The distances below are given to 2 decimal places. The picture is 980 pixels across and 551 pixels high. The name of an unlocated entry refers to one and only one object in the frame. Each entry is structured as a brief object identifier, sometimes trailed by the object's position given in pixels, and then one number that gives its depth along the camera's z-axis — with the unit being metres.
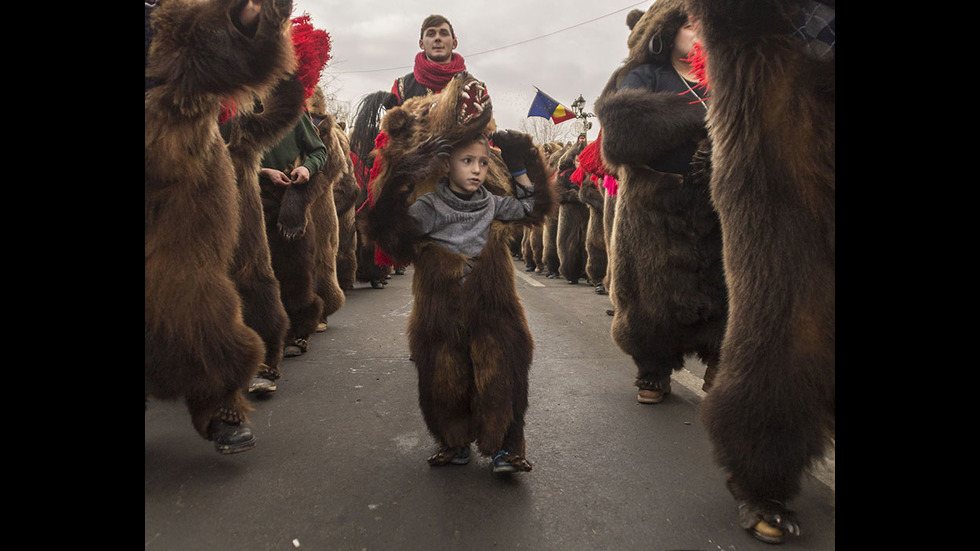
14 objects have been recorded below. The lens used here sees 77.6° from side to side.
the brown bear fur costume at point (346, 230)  7.96
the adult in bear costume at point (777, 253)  1.96
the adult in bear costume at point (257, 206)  3.79
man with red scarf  4.11
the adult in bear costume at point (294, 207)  4.48
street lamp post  21.99
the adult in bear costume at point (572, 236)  11.44
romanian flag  5.95
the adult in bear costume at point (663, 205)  3.24
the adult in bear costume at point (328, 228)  5.51
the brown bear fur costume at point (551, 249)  13.45
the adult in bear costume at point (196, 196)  2.39
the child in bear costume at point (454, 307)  2.59
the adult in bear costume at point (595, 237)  9.96
